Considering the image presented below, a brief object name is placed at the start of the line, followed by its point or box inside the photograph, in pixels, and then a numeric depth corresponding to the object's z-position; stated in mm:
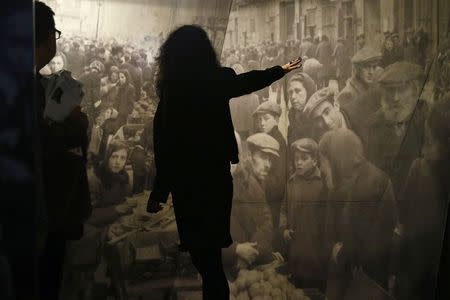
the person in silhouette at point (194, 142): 2854
